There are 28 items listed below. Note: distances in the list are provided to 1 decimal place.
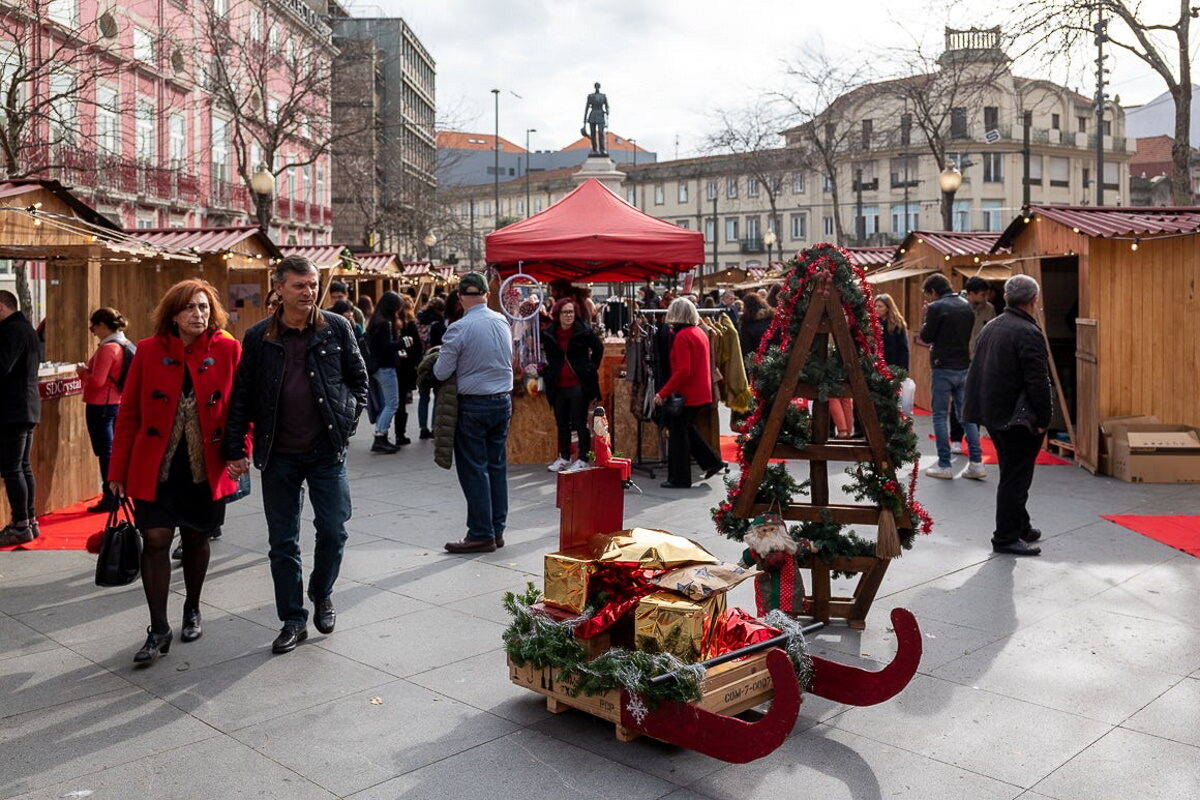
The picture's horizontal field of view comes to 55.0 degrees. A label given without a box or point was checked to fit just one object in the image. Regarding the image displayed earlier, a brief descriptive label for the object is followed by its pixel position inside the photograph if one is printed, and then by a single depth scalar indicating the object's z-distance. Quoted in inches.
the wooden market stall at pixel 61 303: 357.1
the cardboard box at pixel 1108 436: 427.5
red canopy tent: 429.4
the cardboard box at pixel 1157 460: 410.9
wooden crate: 165.6
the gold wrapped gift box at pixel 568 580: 179.9
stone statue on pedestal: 947.3
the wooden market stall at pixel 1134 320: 440.5
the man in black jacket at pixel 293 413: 212.5
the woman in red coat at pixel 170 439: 208.4
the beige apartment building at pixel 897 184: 2723.9
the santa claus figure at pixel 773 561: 214.7
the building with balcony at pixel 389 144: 1473.9
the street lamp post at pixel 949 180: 845.2
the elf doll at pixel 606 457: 194.5
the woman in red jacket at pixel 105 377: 338.3
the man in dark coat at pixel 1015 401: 290.7
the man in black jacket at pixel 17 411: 305.4
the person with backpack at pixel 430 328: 541.6
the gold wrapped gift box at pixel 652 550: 176.6
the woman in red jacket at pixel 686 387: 397.7
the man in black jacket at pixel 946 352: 433.7
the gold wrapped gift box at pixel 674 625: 165.6
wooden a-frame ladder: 215.0
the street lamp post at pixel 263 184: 813.2
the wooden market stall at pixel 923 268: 648.7
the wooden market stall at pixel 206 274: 627.8
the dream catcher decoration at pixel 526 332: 450.6
